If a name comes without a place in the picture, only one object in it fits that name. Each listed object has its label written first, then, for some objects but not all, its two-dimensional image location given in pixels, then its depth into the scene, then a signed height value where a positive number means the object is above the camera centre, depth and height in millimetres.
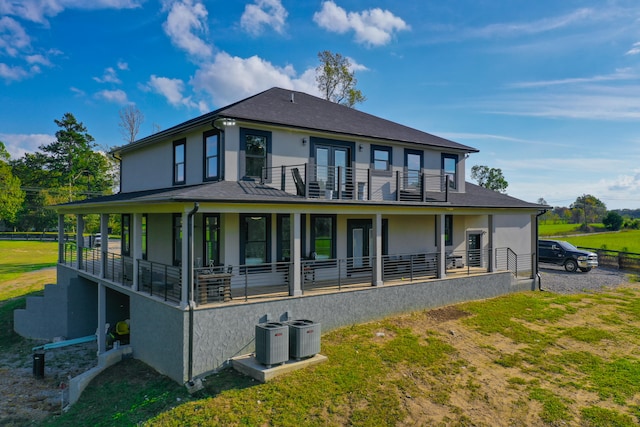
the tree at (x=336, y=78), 34875 +12568
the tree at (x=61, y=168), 58062 +7664
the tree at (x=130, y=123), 37719 +9177
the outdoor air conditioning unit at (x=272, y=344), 9508 -3177
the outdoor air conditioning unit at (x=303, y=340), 9945 -3192
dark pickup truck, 24453 -2510
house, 10664 -691
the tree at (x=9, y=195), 49012 +2742
